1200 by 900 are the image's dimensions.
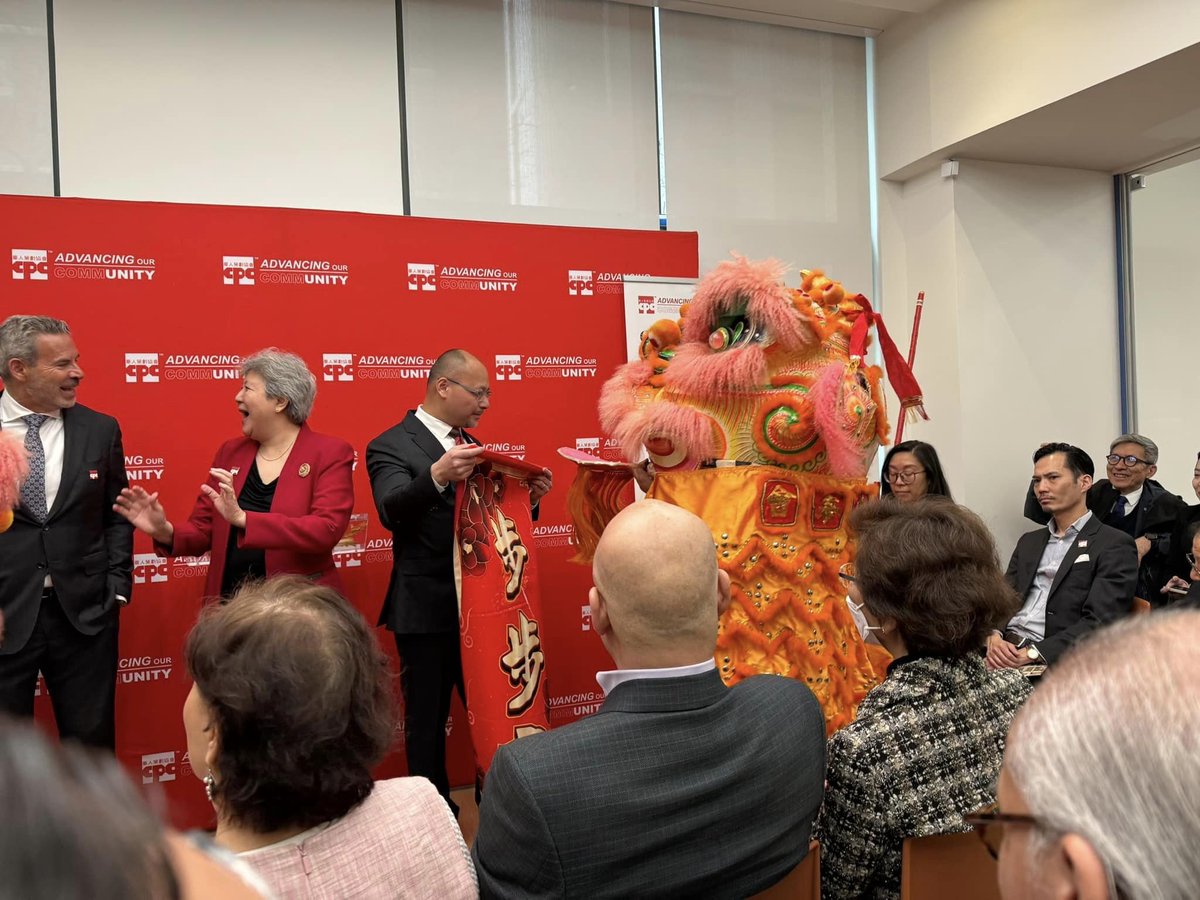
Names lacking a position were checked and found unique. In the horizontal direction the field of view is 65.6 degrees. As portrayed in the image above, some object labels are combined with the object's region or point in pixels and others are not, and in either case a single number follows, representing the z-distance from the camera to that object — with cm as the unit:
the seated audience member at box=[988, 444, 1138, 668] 347
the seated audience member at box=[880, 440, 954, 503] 411
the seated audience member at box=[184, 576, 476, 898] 118
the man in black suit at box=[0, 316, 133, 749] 297
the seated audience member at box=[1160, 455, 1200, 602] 384
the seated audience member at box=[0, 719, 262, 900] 39
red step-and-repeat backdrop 373
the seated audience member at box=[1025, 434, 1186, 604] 429
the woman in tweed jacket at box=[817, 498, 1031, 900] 148
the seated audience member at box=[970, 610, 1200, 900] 59
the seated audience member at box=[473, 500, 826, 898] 122
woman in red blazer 315
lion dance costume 252
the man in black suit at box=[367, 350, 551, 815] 323
